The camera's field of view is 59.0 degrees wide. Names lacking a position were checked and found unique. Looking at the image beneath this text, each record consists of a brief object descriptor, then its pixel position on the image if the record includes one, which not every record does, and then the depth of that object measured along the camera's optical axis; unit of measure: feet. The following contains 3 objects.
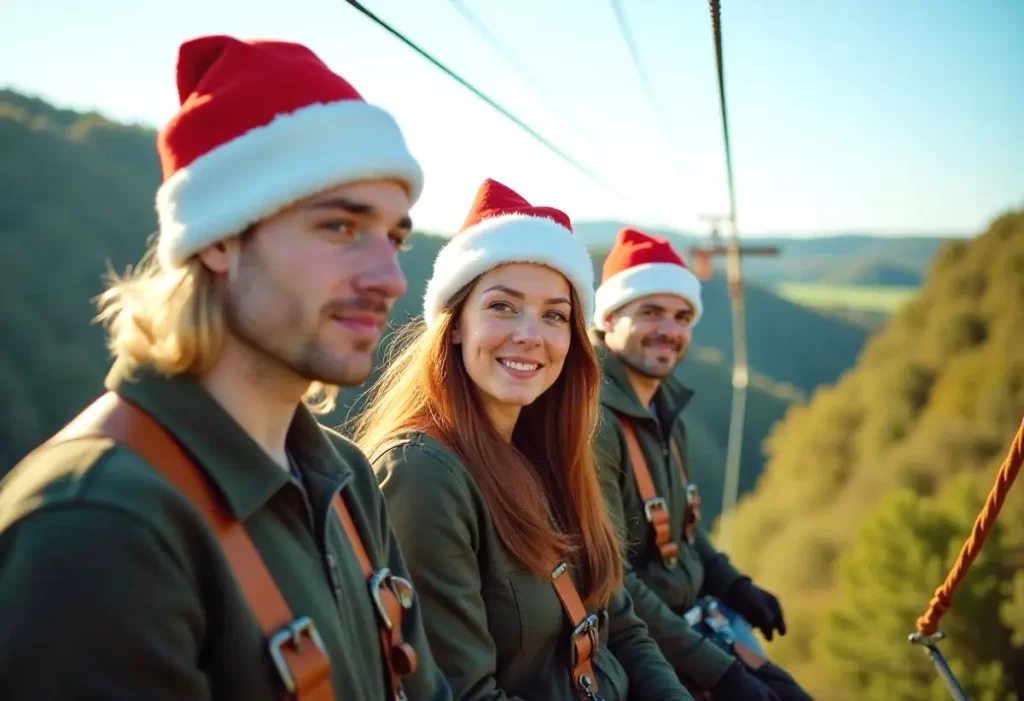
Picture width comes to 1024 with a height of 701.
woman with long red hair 8.17
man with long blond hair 4.22
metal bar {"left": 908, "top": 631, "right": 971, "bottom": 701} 9.42
